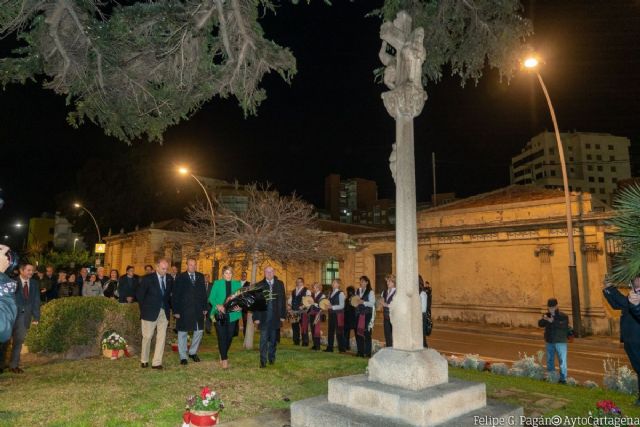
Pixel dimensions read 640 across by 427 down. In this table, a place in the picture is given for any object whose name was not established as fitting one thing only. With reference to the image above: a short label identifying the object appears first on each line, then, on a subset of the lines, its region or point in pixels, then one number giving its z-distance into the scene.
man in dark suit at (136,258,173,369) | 8.54
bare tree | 13.09
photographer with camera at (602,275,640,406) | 6.70
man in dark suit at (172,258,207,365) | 8.90
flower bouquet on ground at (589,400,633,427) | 4.79
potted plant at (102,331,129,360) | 9.51
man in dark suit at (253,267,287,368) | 8.87
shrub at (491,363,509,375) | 9.02
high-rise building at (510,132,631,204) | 85.06
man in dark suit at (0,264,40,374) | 8.18
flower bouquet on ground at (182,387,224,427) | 4.82
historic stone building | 19.20
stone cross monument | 4.51
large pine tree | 6.25
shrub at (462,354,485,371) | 9.52
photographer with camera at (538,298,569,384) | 8.72
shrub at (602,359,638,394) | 7.58
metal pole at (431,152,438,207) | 31.40
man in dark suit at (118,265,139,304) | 12.06
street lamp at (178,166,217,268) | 14.31
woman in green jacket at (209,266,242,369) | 8.66
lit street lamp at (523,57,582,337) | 16.81
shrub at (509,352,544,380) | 8.66
